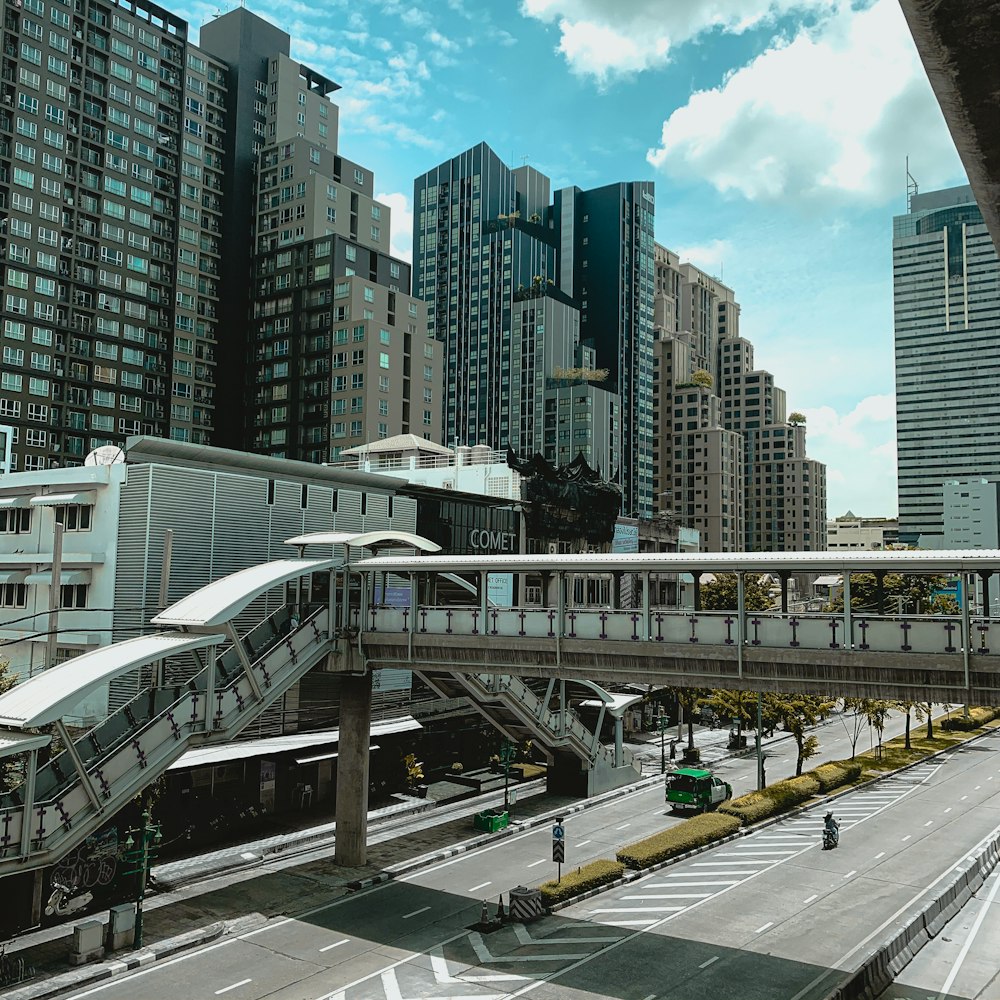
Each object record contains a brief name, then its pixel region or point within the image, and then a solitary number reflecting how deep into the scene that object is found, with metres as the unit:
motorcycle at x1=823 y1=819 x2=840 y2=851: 40.41
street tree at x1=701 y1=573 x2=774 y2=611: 92.81
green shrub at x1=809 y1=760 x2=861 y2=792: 53.04
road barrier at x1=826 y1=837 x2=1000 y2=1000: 24.26
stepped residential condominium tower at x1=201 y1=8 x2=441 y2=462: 100.38
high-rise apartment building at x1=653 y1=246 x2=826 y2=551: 179.00
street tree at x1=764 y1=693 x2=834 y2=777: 55.19
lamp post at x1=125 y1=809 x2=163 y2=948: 27.66
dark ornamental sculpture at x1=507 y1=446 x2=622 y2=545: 62.00
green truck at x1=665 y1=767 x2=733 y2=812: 46.16
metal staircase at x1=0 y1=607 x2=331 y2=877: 25.89
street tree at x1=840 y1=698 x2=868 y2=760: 61.78
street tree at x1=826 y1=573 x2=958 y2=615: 96.75
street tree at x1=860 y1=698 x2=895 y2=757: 61.56
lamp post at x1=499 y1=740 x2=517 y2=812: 44.82
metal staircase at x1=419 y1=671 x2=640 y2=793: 43.50
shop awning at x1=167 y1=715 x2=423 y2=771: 37.12
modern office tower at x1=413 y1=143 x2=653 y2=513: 166.88
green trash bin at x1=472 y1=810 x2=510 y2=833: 41.59
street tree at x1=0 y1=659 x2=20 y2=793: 30.56
